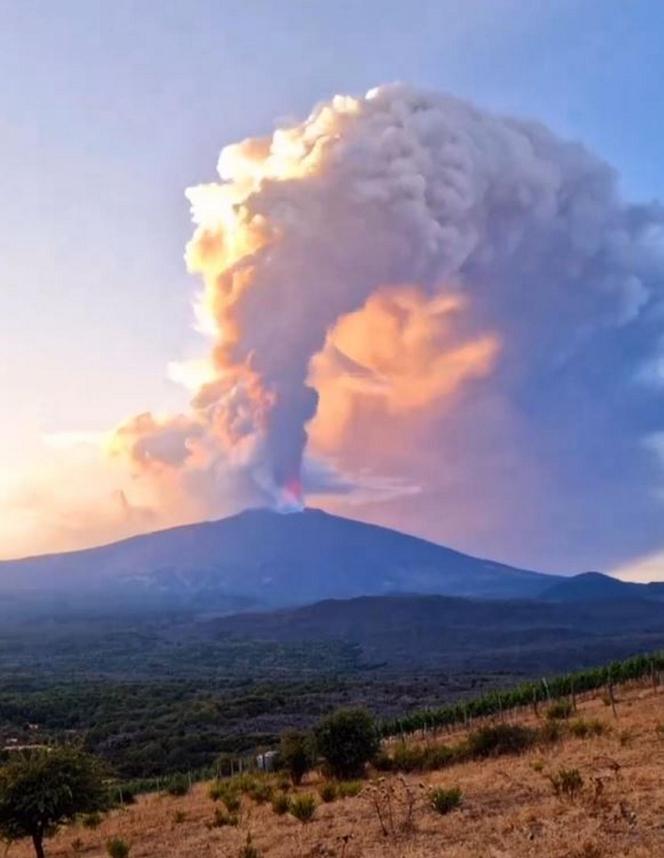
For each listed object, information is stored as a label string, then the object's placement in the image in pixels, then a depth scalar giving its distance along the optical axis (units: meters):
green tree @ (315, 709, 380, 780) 26.52
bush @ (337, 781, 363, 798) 21.08
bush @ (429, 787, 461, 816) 16.47
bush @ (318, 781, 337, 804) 20.75
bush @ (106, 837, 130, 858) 17.92
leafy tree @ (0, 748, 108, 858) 19.70
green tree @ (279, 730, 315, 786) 27.75
